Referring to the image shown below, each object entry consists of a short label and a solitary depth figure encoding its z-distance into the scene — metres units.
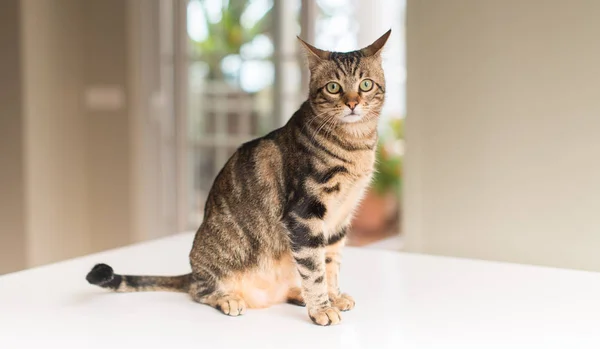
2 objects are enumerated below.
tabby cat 1.28
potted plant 5.14
